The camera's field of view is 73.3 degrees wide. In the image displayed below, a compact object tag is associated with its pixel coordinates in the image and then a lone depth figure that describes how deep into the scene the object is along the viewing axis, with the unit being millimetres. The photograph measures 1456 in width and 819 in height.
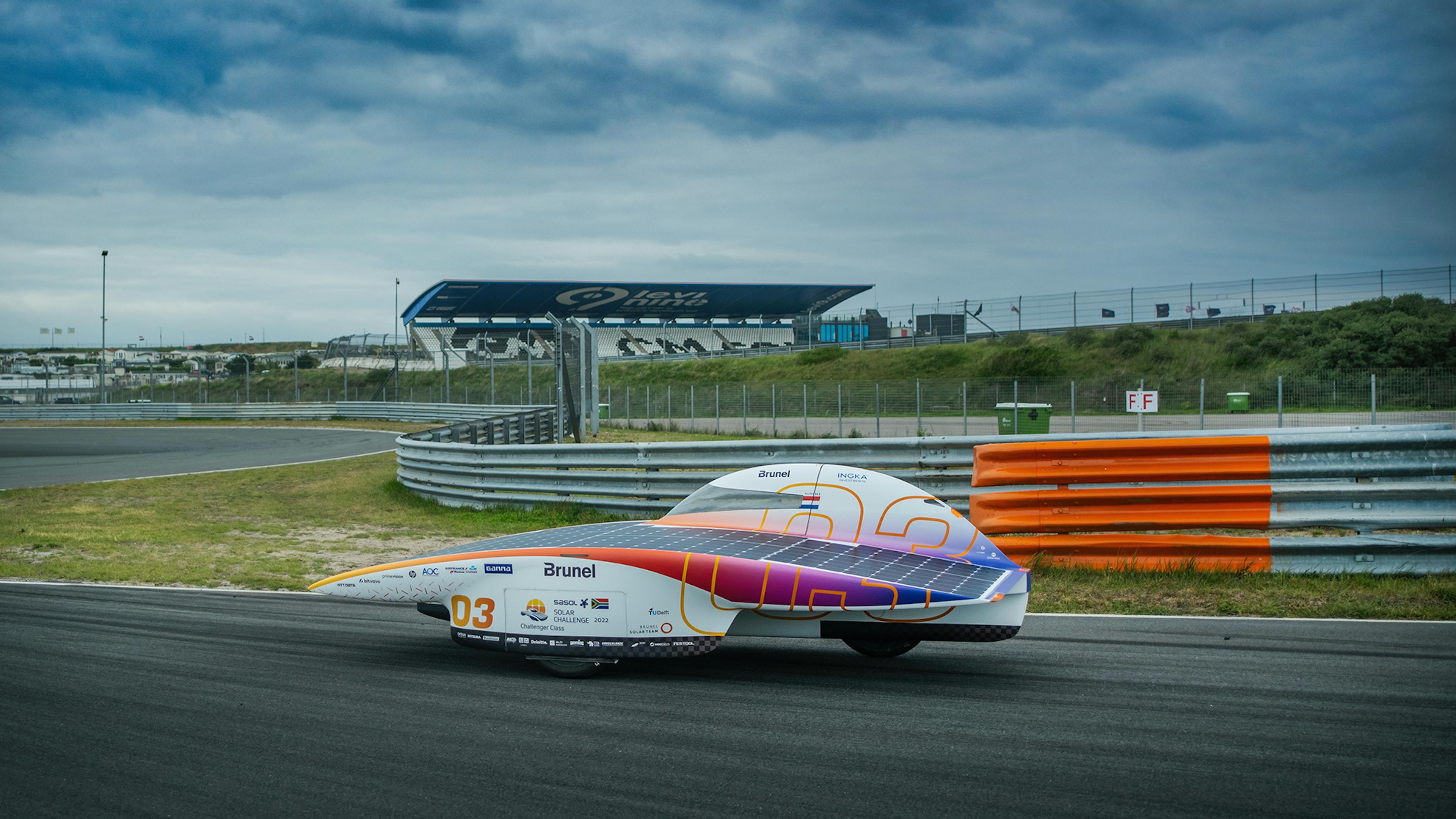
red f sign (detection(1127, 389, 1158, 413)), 18922
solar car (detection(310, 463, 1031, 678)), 5066
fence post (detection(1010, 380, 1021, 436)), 22266
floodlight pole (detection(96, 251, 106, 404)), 51750
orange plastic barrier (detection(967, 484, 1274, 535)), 8281
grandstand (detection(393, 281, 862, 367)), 67125
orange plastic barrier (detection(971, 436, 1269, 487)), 8398
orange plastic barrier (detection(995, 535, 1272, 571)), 8094
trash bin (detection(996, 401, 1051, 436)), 24500
